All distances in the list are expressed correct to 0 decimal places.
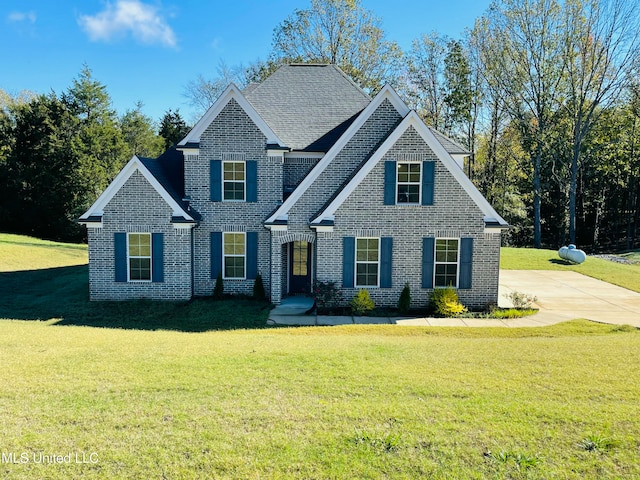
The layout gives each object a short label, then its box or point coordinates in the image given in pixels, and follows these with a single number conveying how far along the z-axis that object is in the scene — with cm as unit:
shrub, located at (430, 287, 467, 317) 1473
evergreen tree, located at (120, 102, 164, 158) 5059
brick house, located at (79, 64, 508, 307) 1522
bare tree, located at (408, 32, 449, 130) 4112
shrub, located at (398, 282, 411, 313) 1498
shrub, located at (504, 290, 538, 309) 1555
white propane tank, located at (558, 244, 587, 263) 2575
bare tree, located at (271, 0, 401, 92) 3641
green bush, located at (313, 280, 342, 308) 1498
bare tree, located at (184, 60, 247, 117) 4578
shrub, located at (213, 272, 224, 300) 1661
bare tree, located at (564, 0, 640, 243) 3238
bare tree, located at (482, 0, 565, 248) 3325
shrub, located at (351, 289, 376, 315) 1478
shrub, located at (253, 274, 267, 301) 1666
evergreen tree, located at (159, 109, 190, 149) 5549
